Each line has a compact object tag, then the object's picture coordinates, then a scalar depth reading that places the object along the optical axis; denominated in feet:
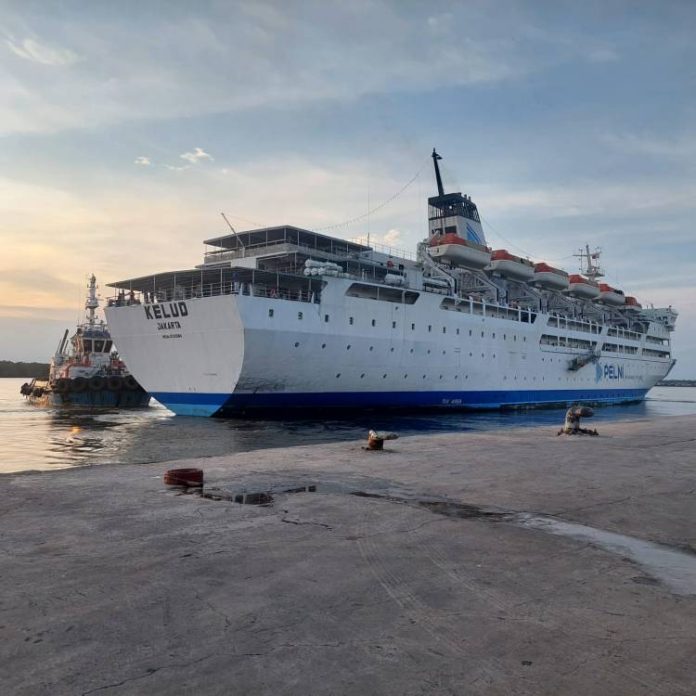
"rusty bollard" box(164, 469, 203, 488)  28.68
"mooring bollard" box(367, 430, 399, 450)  45.03
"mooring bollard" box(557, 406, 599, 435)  58.18
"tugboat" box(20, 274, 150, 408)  162.71
